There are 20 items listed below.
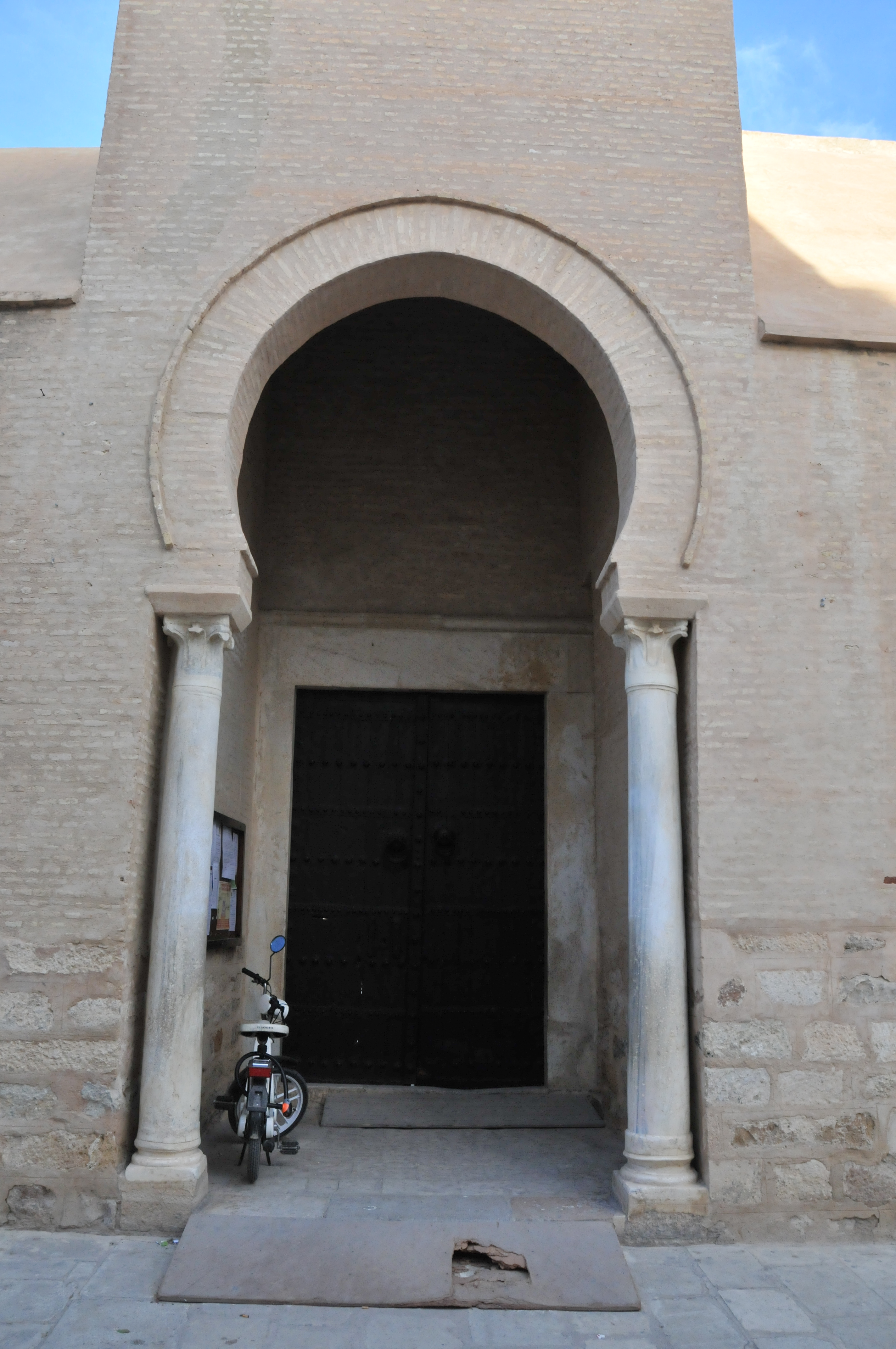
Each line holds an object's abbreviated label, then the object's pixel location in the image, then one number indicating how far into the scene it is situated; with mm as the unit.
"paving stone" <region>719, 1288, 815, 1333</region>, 3896
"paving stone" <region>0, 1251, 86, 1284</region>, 4156
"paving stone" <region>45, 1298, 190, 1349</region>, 3686
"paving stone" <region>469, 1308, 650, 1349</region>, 3797
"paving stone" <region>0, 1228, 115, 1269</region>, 4363
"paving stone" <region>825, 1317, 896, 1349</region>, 3752
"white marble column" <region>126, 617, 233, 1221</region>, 4715
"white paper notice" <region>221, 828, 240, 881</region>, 6445
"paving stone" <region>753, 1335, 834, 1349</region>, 3725
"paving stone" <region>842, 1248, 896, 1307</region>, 4219
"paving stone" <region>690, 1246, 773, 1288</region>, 4273
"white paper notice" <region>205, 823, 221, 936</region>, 6047
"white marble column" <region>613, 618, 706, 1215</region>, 4750
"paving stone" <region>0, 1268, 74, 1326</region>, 3799
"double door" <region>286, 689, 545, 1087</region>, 7160
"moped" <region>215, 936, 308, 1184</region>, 5070
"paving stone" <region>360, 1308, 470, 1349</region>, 3760
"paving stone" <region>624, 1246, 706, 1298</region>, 4199
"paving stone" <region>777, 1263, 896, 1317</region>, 4039
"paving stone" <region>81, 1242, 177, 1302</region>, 4055
